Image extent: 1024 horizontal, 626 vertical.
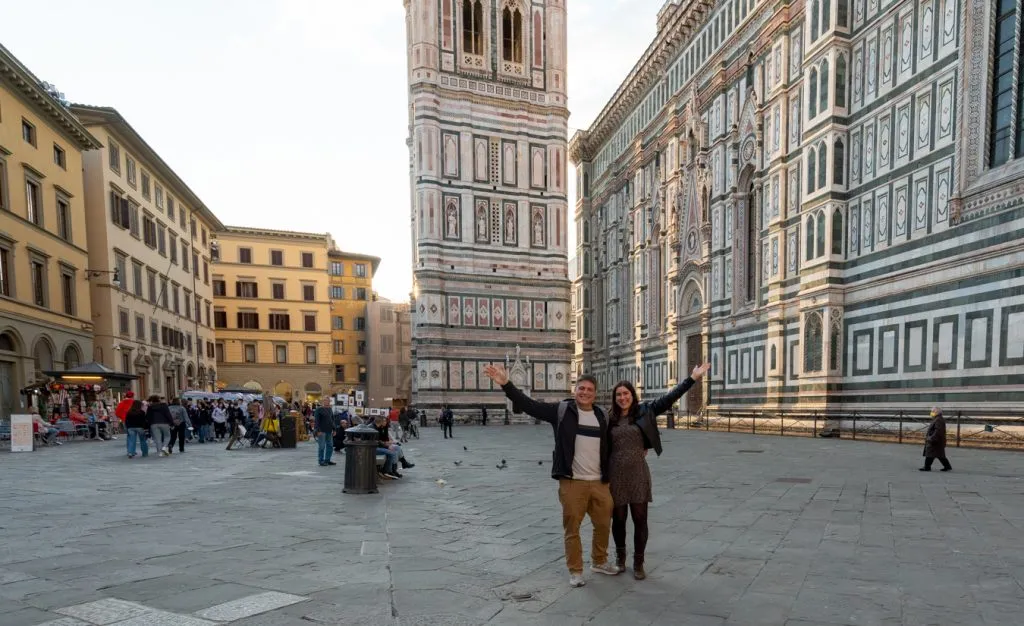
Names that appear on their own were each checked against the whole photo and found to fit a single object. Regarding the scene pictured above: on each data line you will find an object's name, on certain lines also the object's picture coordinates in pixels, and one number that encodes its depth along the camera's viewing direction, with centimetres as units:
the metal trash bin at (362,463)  937
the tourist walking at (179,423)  1678
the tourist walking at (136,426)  1469
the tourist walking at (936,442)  1129
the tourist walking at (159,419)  1509
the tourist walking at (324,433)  1333
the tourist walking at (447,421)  2697
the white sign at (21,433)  1653
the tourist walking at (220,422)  2327
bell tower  3875
